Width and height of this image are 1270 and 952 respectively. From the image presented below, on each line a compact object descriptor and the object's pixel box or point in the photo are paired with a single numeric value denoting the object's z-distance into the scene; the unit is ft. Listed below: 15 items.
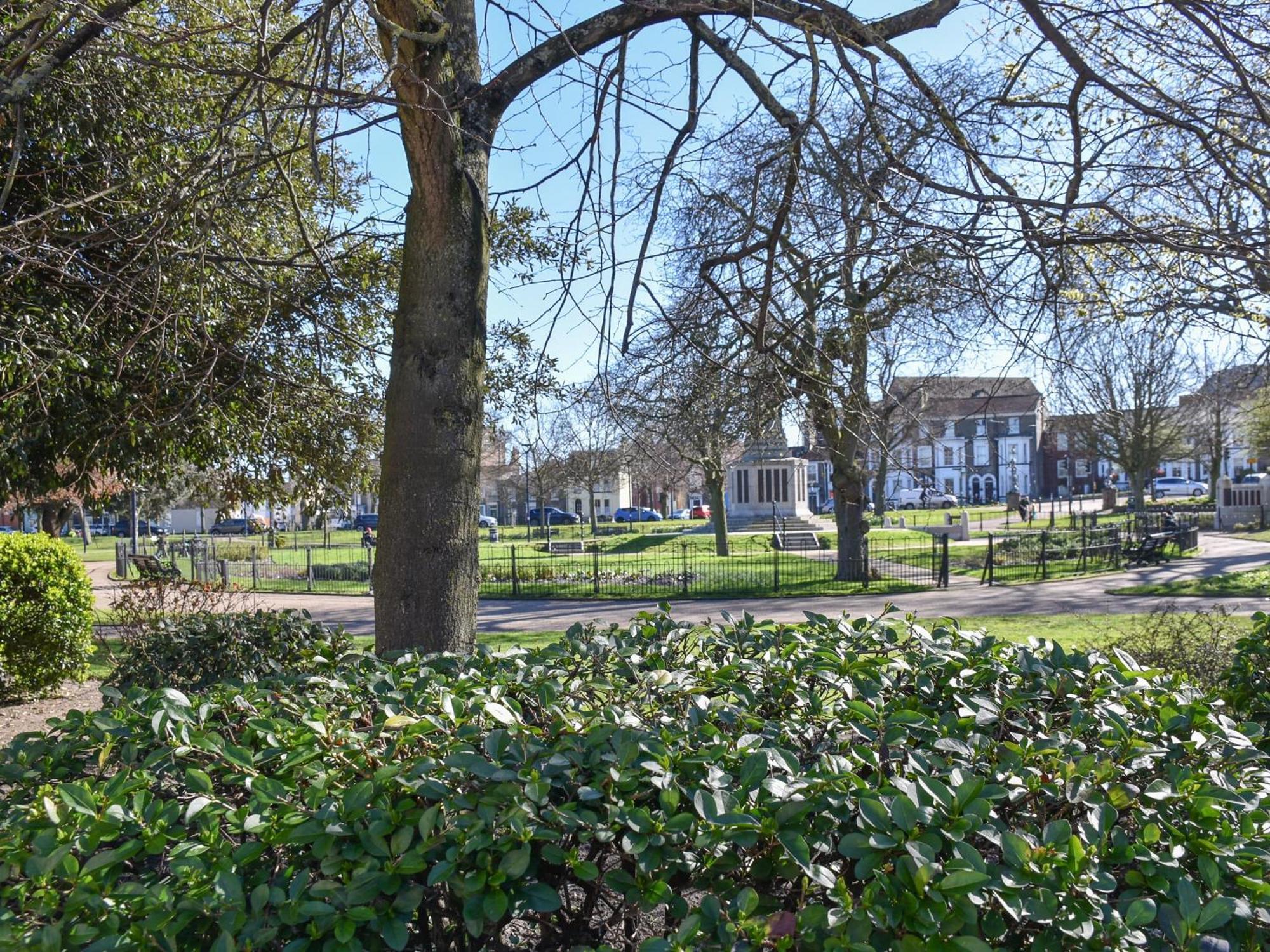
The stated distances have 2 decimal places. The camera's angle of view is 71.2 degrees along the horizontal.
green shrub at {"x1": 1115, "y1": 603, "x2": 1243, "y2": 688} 24.71
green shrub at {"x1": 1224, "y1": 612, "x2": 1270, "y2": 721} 13.69
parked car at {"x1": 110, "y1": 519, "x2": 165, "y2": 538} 220.23
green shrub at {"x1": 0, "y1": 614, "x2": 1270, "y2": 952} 6.28
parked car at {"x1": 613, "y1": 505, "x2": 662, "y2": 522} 227.40
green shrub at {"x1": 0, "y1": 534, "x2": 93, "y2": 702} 32.04
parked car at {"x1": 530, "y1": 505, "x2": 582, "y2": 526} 213.05
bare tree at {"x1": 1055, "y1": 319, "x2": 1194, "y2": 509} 88.39
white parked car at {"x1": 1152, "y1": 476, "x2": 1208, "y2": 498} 215.45
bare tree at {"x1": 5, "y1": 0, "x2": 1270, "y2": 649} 14.70
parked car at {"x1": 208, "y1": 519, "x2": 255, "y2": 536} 196.13
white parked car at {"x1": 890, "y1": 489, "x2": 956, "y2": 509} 202.30
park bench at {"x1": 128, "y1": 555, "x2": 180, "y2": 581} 35.60
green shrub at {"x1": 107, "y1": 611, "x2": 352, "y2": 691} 20.86
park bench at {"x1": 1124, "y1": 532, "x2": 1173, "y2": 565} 77.61
